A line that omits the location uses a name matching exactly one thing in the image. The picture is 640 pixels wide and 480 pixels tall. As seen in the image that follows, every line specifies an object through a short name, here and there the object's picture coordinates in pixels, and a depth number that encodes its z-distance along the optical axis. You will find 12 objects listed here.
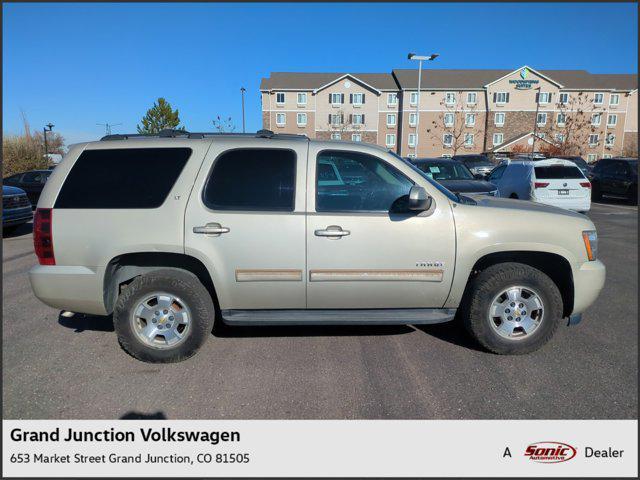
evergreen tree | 48.12
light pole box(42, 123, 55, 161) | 24.94
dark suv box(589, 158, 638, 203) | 16.34
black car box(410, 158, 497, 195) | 8.83
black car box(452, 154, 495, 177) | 24.89
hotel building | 54.75
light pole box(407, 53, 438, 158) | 25.83
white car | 11.35
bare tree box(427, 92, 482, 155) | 55.38
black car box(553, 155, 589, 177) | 27.24
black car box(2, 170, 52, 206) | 14.26
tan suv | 3.52
